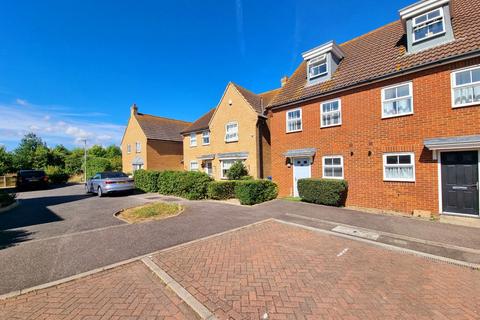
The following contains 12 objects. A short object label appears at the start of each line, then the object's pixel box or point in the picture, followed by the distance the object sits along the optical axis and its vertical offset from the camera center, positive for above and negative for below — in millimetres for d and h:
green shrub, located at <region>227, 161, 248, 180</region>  16438 -616
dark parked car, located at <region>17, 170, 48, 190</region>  20781 -1017
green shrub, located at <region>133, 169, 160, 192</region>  17453 -1188
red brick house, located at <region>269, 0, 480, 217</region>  8211 +2093
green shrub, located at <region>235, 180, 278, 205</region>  11859 -1602
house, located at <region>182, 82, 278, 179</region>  16994 +2403
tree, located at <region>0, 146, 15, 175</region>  32053 +1312
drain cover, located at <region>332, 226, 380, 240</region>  6602 -2312
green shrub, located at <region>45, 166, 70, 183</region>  28906 -976
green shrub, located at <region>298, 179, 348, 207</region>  10695 -1528
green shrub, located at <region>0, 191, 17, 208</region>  11141 -1628
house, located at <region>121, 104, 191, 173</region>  26844 +2812
